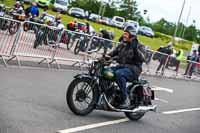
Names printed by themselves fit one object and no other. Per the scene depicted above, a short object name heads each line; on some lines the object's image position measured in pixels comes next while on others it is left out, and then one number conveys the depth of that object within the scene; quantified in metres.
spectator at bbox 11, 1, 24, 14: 26.06
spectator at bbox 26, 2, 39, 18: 27.13
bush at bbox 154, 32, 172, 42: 84.38
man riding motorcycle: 9.12
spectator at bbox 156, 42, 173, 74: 23.59
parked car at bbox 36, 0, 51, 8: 59.25
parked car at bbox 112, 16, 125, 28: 70.56
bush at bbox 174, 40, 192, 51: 80.56
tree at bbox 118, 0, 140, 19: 97.31
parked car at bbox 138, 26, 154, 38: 72.16
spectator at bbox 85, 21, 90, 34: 28.95
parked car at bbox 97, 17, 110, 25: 68.04
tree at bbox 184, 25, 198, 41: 122.35
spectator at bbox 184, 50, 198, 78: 27.02
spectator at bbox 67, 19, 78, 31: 27.05
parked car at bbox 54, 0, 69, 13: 64.38
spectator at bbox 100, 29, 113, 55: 24.19
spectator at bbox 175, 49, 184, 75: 25.12
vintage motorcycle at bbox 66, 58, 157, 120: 8.82
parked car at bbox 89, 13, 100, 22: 68.84
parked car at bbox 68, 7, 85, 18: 63.76
